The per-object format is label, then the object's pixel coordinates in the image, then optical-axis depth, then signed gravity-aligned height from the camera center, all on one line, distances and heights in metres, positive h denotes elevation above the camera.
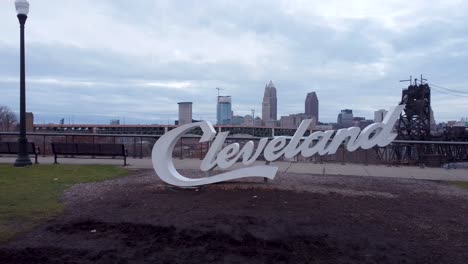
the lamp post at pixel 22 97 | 13.58 +0.93
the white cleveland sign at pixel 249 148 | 9.73 -0.56
